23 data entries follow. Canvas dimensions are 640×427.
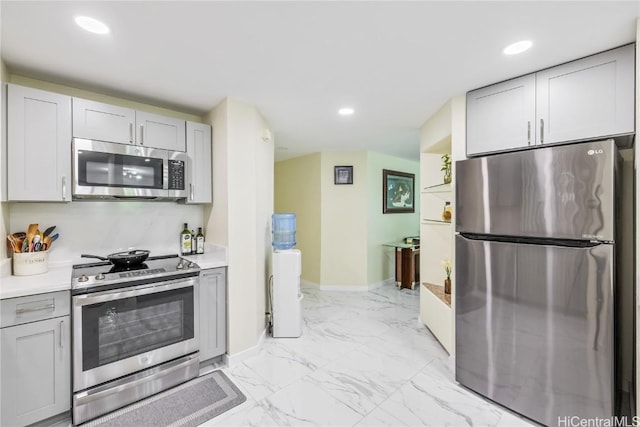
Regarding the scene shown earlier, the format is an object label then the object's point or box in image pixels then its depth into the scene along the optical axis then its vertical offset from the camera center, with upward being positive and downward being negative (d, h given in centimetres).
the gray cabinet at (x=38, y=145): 193 +48
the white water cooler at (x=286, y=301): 313 -98
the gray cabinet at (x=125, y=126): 219 +73
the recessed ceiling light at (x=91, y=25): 151 +103
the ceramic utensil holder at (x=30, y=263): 195 -35
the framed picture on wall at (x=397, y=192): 523 +42
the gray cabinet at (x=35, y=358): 167 -90
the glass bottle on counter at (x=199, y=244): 294 -32
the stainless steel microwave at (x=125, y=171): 216 +35
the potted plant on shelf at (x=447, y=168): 297 +48
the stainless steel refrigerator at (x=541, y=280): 168 -44
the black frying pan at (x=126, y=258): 230 -37
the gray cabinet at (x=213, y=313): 247 -89
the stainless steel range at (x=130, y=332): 191 -89
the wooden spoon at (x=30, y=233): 200 -14
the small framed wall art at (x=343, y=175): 491 +66
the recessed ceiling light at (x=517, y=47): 170 +102
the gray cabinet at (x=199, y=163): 269 +49
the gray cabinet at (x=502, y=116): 205 +75
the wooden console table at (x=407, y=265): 487 -91
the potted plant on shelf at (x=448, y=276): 296 -67
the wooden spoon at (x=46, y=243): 205 -22
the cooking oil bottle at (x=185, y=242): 290 -30
